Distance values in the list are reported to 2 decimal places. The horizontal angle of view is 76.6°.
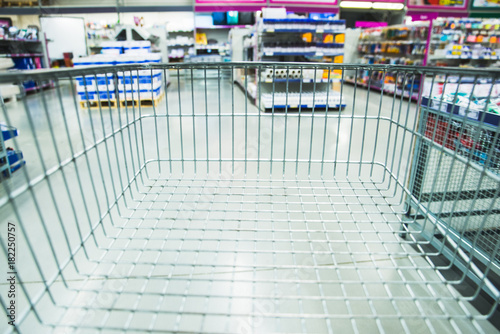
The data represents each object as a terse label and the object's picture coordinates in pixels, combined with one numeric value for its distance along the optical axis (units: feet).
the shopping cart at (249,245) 3.91
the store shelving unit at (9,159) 8.69
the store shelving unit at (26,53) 24.98
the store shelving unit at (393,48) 23.53
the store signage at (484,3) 39.82
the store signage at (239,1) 38.17
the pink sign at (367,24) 42.05
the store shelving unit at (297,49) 17.24
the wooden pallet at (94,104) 19.12
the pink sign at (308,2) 37.76
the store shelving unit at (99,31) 35.70
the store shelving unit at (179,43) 40.37
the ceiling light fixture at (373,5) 39.37
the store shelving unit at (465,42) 21.54
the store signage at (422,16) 40.50
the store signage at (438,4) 39.81
